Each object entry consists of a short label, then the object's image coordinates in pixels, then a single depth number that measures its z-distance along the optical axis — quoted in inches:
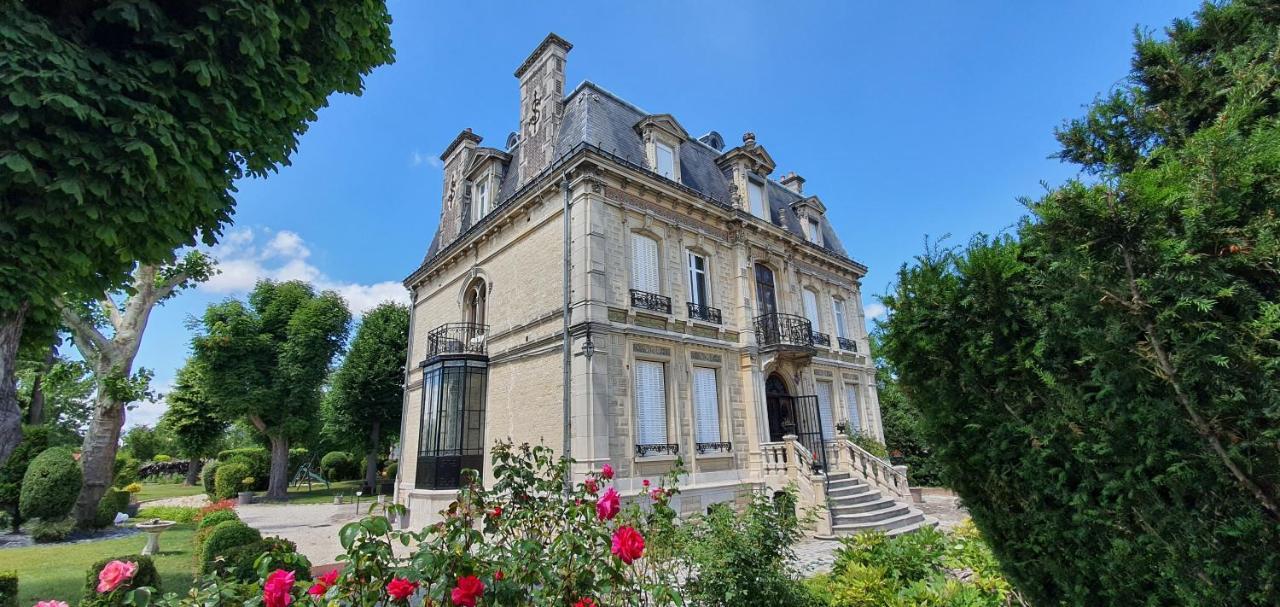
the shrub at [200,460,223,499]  951.0
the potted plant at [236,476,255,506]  848.9
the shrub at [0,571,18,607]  201.8
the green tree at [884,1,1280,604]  89.4
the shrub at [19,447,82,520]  484.7
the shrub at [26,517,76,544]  462.3
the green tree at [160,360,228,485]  906.7
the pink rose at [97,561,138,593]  94.4
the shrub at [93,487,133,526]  534.9
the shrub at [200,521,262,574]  270.4
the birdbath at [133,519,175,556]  385.3
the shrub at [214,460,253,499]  884.0
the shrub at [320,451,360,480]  1275.8
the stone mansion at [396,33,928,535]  425.4
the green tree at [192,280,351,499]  841.5
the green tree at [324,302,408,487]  876.6
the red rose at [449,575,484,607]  87.1
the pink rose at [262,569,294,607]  78.7
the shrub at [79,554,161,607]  197.3
